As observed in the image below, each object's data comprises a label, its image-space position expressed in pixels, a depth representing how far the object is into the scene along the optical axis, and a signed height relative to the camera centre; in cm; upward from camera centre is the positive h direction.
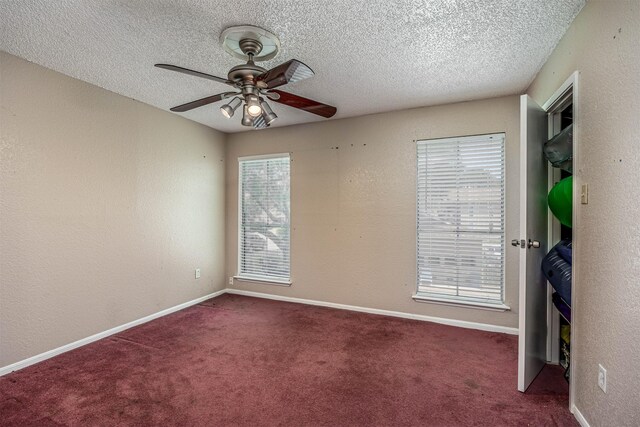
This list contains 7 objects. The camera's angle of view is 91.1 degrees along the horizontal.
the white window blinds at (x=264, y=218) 433 -6
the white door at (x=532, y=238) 207 -15
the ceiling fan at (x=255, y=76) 186 +85
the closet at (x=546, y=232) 203 -12
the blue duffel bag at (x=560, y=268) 200 -35
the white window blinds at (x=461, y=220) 324 -5
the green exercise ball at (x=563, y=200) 199 +11
